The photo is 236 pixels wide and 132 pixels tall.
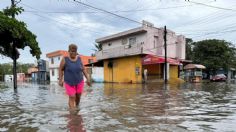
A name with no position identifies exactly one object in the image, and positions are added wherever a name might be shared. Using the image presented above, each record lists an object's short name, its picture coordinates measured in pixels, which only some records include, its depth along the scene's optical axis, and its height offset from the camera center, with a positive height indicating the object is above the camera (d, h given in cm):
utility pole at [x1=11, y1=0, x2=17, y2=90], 958 +88
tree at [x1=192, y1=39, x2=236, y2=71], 2862 +248
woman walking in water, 380 -9
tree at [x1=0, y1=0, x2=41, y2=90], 798 +178
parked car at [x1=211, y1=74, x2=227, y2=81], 2335 -137
